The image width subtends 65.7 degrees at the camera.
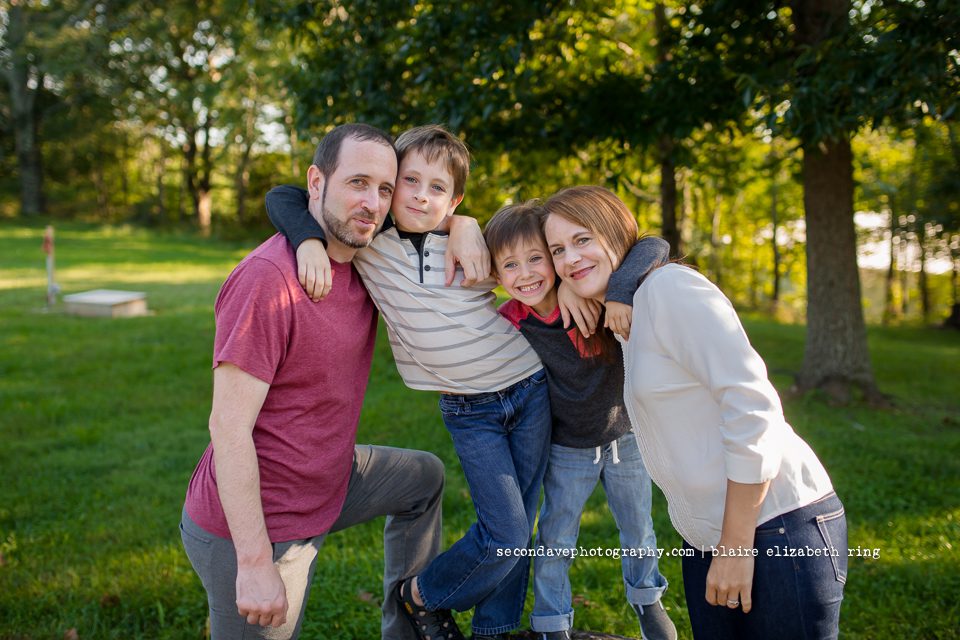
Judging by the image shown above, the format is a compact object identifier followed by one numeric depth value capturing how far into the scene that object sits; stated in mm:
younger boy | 2771
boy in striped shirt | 2701
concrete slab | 11883
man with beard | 2219
